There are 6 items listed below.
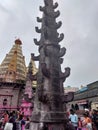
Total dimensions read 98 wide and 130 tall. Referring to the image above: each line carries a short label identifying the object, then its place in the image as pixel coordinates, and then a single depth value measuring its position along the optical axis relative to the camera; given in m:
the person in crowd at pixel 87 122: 5.00
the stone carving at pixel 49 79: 3.90
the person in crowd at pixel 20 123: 5.15
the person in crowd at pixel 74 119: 5.13
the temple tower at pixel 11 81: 18.46
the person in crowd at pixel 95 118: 5.18
